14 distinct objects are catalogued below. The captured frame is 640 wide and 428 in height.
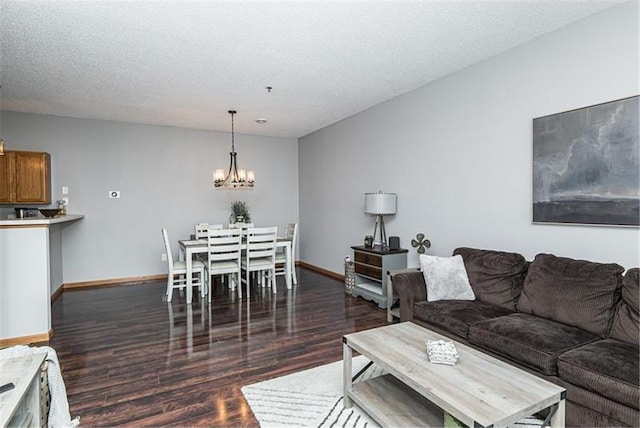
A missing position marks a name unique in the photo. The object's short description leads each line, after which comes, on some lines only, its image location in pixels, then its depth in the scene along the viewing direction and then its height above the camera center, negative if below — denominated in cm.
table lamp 456 +5
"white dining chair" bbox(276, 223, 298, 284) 559 -80
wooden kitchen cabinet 484 +44
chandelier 527 +46
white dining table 474 -67
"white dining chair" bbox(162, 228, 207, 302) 475 -86
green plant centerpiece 659 -7
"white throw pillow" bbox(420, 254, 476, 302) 319 -67
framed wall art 248 +31
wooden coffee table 152 -85
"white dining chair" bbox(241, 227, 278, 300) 508 -62
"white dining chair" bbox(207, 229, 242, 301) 478 -58
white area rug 212 -129
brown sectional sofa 186 -83
